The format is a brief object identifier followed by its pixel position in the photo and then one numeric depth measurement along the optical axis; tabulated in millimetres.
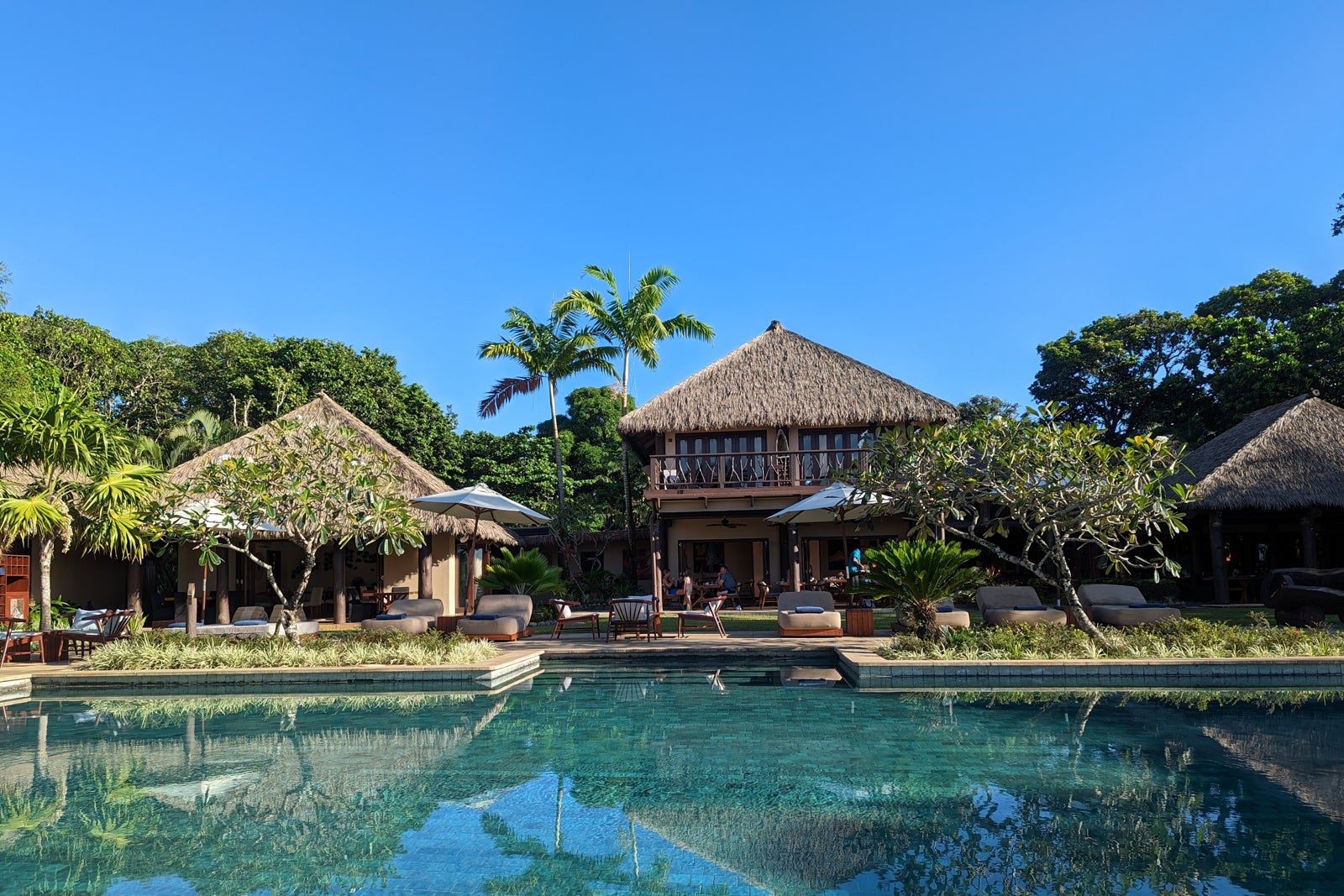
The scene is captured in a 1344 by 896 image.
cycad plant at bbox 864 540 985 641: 10938
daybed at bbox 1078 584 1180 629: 11664
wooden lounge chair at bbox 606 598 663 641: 12461
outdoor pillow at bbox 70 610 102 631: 11984
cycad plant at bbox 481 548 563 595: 15570
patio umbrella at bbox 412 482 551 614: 13453
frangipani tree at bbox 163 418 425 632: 10180
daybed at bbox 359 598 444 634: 12586
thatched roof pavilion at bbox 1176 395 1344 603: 17781
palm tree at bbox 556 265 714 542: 22594
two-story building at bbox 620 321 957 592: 19406
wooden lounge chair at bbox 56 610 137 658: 10867
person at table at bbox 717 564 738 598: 17922
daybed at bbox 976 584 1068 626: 11719
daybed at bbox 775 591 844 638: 12758
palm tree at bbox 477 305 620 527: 23078
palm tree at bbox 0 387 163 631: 10164
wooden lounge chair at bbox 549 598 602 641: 13469
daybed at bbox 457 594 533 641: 12695
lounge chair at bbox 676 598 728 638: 12738
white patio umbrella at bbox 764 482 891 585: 12725
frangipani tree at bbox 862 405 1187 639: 9531
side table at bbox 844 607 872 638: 12830
